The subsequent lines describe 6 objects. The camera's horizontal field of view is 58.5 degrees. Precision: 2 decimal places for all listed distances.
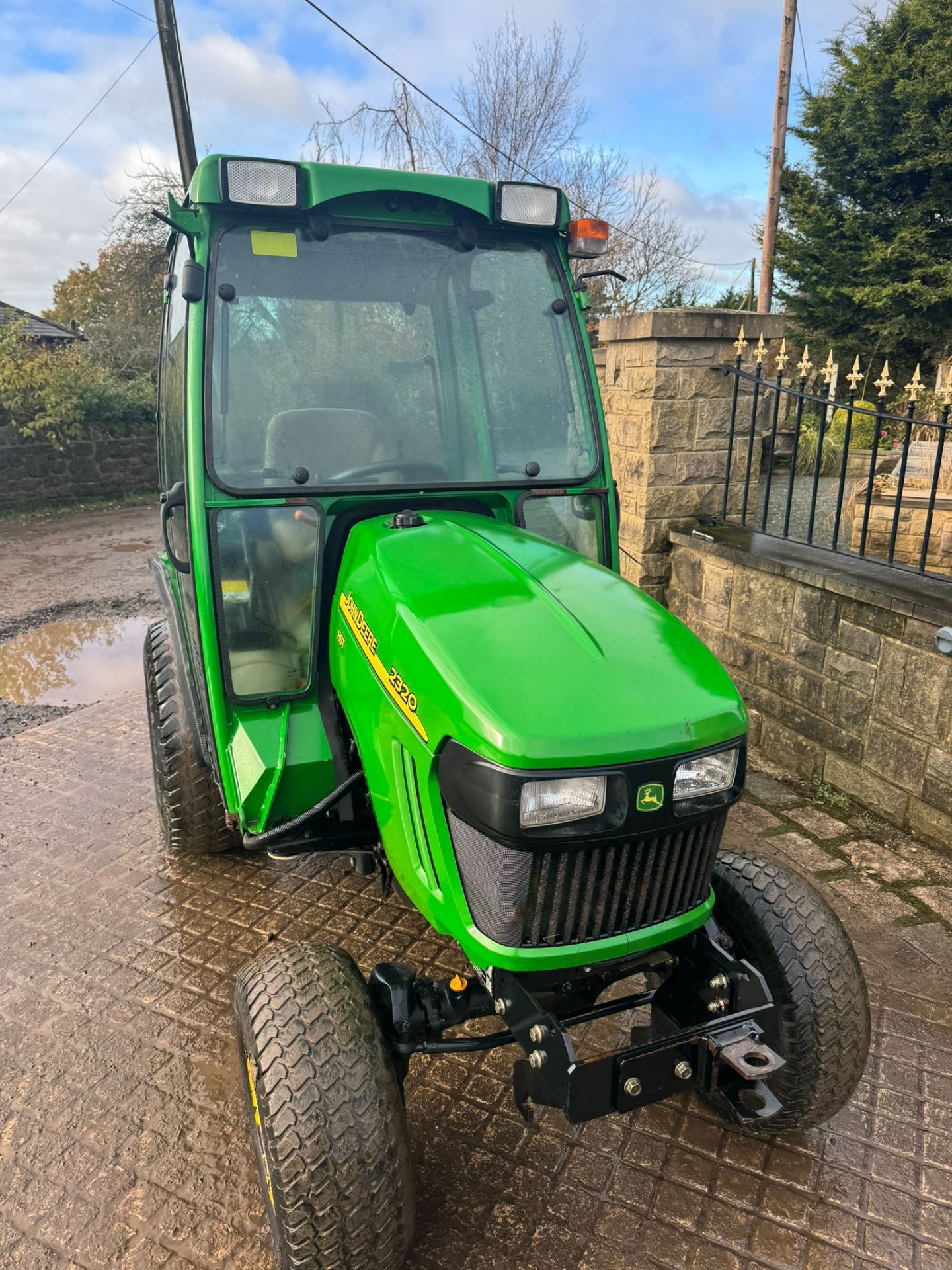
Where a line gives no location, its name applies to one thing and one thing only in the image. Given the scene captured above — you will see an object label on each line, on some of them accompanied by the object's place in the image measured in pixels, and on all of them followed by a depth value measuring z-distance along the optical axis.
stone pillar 4.72
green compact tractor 1.73
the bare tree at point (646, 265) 17.97
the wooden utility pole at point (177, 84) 9.75
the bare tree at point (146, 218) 17.33
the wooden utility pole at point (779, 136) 15.32
